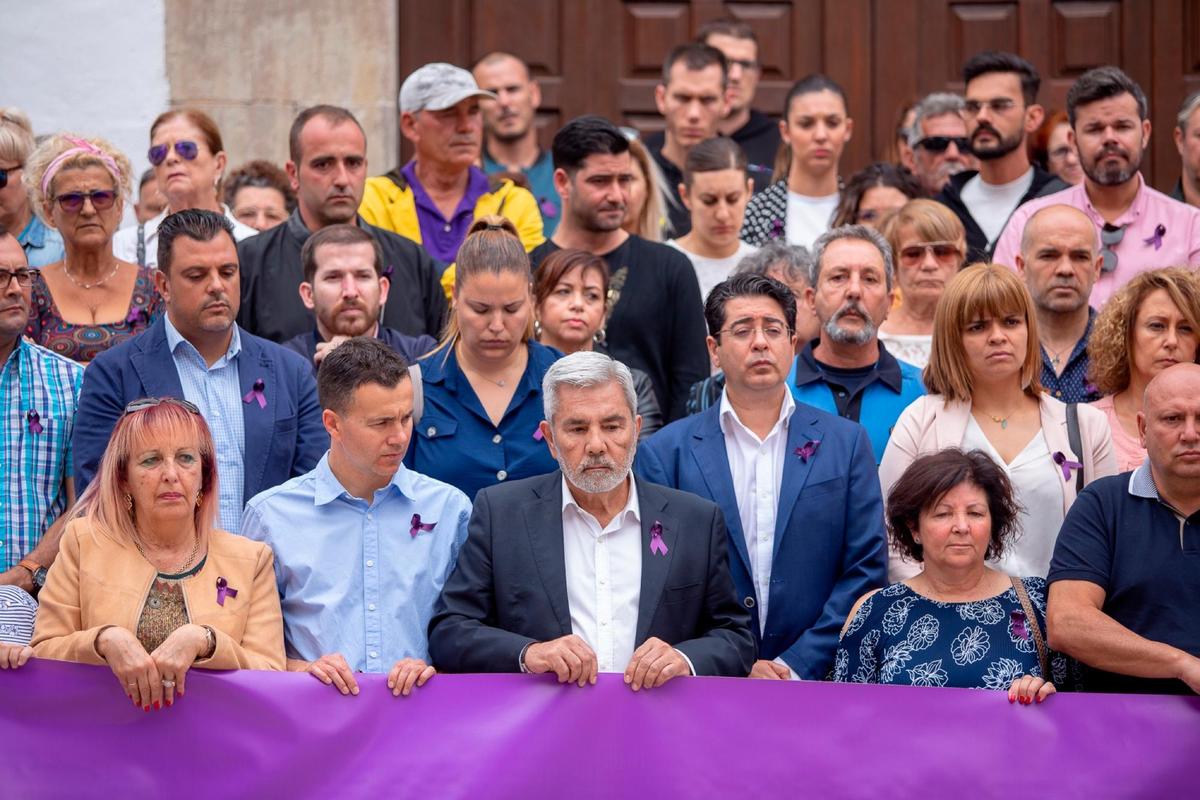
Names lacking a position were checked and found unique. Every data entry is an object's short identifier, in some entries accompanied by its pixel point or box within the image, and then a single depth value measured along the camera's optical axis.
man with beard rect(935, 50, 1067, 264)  16.78
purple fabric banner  9.95
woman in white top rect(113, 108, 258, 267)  15.46
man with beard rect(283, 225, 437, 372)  13.04
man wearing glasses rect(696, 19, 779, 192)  18.79
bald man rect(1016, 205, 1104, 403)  13.36
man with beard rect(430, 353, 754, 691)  10.42
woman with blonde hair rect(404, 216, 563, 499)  11.95
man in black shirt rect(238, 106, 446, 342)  13.95
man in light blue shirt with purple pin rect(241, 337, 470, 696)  10.62
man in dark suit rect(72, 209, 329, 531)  11.80
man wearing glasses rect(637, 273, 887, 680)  11.44
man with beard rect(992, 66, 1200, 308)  14.82
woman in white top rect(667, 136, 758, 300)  15.70
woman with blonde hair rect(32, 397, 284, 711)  9.95
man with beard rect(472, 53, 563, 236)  18.29
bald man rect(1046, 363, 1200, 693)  10.19
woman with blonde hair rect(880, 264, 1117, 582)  11.66
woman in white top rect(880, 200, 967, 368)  14.51
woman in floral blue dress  10.52
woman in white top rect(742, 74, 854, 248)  17.10
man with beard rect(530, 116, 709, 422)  14.29
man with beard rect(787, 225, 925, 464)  12.84
